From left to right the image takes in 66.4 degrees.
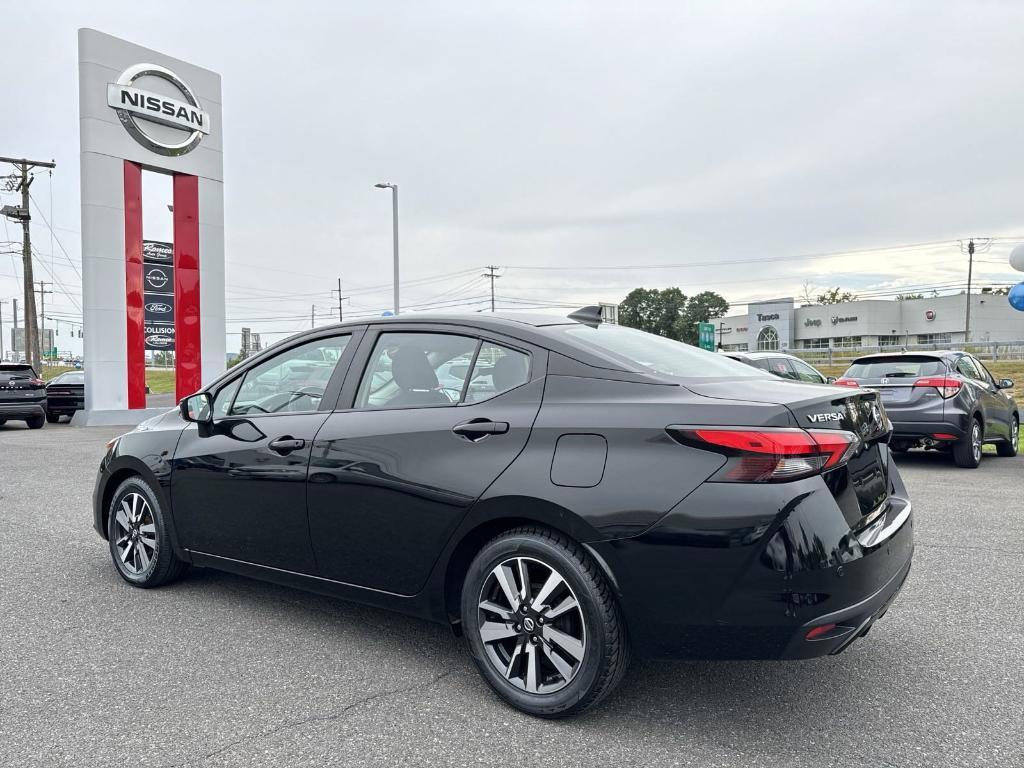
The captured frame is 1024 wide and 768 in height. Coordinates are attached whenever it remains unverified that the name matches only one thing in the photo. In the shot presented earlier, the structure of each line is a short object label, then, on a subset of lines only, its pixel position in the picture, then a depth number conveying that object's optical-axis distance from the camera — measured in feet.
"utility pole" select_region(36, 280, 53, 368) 270.87
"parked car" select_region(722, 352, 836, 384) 43.14
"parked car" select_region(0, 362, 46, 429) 53.88
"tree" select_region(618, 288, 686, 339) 363.99
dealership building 243.19
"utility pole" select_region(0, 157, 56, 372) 102.94
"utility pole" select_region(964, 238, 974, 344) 215.72
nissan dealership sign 61.26
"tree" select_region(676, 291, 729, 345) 355.56
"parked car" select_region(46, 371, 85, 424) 66.54
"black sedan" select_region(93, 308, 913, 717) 8.55
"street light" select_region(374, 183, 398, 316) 90.20
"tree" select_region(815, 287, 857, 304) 375.45
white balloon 52.31
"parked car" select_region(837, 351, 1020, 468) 30.89
